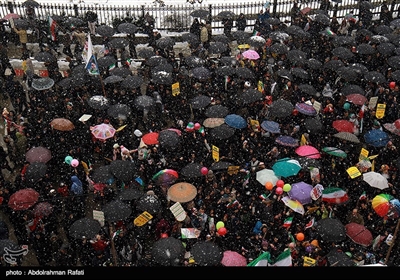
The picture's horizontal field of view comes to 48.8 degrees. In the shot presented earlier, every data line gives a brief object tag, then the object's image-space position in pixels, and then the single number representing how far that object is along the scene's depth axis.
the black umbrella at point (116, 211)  10.95
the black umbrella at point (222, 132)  13.83
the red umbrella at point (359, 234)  10.92
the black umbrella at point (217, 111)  14.81
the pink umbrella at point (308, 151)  13.30
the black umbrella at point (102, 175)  12.28
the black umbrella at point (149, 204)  11.34
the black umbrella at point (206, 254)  9.94
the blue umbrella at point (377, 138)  13.84
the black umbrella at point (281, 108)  14.57
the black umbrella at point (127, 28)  19.97
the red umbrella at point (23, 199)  11.40
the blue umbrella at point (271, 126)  14.12
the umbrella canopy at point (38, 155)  12.98
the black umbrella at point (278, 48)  18.30
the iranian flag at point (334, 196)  12.12
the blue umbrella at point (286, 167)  12.55
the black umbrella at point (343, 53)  17.98
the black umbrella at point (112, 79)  16.19
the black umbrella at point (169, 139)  13.25
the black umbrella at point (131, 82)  15.98
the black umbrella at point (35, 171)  12.16
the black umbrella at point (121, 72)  16.94
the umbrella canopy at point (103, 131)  13.88
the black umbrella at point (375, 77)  16.62
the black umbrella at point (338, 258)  9.95
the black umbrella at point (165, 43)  18.72
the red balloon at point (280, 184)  12.34
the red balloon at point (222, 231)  11.12
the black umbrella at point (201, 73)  16.58
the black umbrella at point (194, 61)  17.43
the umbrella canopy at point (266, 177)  12.52
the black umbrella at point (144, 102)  14.94
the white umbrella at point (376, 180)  12.23
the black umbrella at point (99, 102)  14.91
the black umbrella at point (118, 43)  19.02
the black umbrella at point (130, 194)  11.62
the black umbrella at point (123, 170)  12.33
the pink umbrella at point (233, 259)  10.23
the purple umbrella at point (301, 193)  11.84
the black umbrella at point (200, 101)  15.37
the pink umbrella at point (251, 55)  17.98
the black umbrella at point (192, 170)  12.54
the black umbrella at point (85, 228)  10.54
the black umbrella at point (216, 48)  18.39
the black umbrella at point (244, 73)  16.73
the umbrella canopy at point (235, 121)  14.27
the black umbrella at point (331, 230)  10.70
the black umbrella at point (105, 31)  19.64
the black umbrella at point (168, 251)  9.90
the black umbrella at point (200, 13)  21.14
